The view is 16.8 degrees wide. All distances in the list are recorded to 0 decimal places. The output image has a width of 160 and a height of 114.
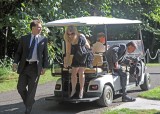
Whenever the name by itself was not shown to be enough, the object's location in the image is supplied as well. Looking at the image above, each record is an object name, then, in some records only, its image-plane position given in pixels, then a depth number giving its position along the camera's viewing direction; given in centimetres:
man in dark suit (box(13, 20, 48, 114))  1071
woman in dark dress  1188
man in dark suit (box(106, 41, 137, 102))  1318
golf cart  1206
